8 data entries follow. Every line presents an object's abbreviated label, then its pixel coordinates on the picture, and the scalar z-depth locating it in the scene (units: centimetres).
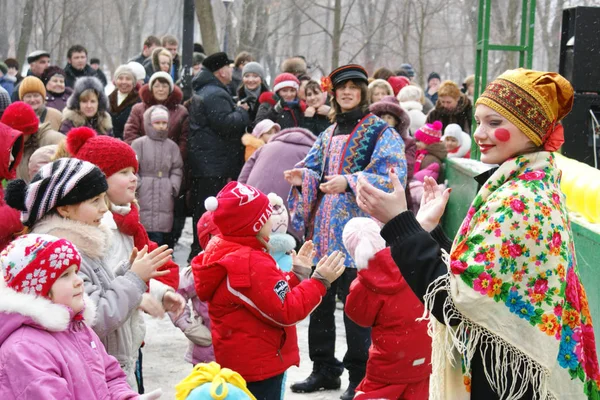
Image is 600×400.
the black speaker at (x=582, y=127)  877
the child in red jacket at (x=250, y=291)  438
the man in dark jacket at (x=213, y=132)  947
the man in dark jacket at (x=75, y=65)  1334
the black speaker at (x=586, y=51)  884
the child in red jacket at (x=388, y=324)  474
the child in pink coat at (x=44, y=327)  288
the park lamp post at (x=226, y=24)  2049
